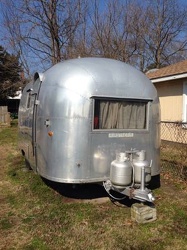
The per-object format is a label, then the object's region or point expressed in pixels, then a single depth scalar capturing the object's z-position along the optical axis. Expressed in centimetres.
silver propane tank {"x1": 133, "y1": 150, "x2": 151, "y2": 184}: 363
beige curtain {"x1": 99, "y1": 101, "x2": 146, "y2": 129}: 381
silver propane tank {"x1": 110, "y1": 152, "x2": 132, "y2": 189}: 359
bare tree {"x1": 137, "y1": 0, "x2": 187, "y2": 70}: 2148
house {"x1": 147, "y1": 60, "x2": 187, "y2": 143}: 881
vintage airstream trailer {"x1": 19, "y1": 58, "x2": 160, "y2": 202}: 366
